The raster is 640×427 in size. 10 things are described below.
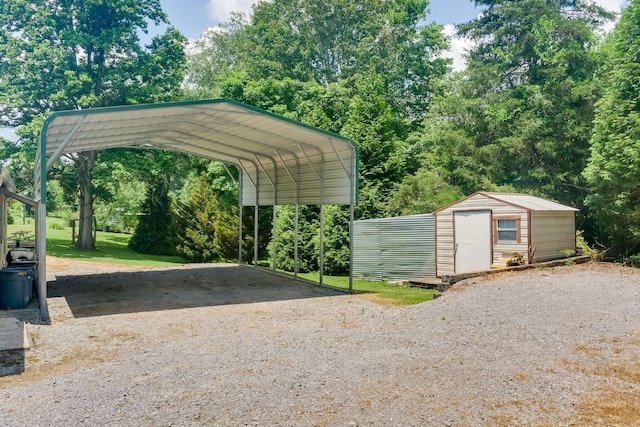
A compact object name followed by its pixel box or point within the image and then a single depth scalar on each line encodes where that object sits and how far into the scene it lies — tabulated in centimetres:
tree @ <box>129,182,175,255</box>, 2530
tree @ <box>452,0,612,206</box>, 2078
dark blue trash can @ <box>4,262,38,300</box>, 977
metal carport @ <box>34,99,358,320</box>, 913
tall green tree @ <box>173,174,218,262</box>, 2177
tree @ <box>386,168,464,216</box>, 1697
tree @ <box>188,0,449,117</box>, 3216
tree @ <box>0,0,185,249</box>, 2230
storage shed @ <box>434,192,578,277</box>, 1291
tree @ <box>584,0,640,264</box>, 1430
